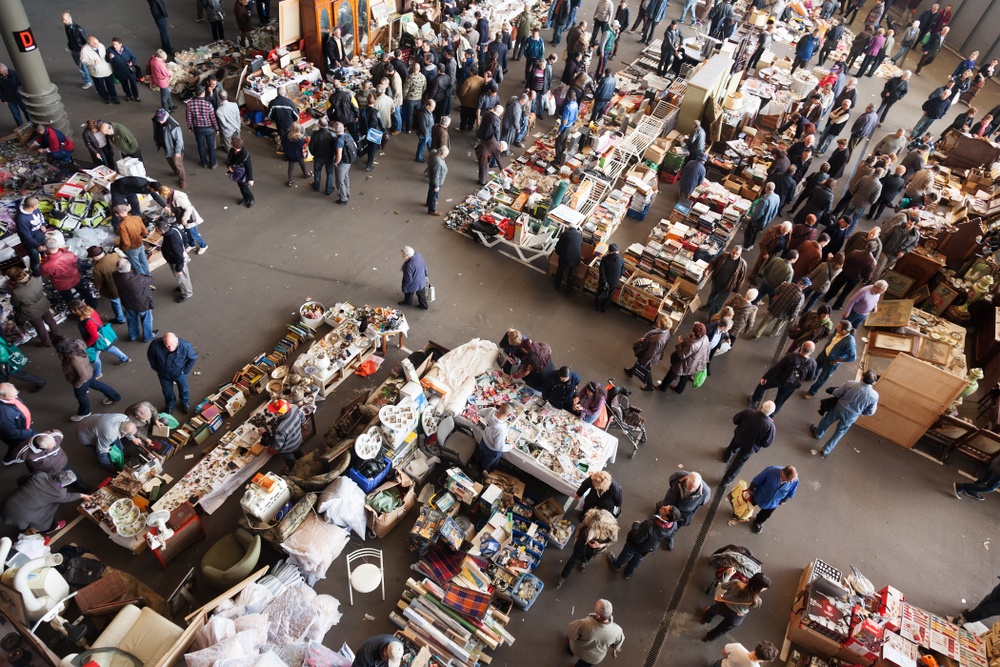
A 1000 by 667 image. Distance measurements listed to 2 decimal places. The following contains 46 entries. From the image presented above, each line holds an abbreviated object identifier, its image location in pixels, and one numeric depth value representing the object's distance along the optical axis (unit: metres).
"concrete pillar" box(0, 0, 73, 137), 11.90
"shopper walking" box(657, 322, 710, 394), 10.29
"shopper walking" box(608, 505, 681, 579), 7.88
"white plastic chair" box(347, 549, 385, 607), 8.20
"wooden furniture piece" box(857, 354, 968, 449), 10.12
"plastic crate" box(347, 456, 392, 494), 8.45
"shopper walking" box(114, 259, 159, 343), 9.48
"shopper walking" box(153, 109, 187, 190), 12.35
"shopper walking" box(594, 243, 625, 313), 11.46
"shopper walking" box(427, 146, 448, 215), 12.86
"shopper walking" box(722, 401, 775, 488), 9.15
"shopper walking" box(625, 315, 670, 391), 10.29
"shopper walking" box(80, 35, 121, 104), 14.05
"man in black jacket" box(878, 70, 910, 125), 17.98
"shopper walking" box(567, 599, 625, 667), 6.80
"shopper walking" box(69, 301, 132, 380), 9.08
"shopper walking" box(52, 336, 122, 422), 8.54
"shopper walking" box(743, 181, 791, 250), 13.04
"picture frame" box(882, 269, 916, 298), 13.55
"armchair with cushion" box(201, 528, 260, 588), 7.53
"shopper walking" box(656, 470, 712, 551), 8.20
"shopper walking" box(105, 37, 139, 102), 14.22
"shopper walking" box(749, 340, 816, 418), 9.95
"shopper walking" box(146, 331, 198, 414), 8.74
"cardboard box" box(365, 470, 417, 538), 8.49
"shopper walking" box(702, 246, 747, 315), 11.52
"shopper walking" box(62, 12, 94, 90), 14.66
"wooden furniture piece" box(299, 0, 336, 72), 15.29
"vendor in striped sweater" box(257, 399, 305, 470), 8.48
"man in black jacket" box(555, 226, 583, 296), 11.84
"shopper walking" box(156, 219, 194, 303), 10.30
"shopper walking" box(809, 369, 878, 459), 9.73
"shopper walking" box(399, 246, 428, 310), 10.93
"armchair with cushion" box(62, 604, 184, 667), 6.68
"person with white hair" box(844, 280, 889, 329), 11.34
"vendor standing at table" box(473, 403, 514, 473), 8.80
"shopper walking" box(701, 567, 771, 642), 7.40
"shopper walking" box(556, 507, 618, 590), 7.76
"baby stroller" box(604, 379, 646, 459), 9.79
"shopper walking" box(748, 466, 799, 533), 8.59
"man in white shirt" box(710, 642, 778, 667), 6.85
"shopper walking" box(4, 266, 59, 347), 9.15
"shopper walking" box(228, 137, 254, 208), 12.15
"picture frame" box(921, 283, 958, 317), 12.96
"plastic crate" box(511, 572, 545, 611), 8.09
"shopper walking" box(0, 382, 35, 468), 7.82
